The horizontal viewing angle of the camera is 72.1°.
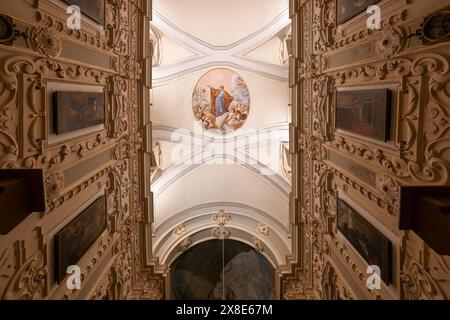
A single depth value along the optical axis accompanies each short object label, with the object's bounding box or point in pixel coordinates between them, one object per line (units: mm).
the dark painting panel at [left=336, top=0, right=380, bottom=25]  5281
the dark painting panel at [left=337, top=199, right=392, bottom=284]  4898
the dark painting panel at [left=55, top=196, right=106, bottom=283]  4924
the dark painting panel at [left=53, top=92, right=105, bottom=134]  4805
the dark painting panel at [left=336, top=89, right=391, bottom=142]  4730
